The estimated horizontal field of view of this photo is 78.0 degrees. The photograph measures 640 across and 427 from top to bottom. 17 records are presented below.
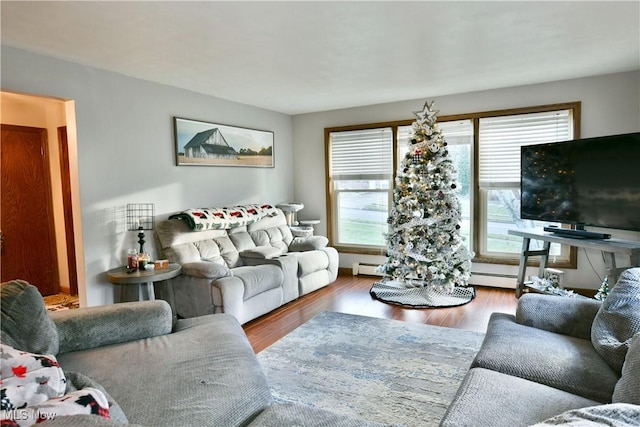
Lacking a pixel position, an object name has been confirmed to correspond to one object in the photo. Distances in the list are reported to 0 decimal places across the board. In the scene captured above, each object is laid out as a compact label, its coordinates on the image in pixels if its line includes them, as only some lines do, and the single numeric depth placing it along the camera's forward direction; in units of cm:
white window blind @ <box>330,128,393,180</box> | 554
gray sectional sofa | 148
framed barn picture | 438
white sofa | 365
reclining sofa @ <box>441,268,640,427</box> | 145
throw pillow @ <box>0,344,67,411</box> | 115
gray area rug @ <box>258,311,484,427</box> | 241
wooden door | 438
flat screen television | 338
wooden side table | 325
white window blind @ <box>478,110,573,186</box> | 452
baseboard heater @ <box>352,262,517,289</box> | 487
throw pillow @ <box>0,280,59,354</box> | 179
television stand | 327
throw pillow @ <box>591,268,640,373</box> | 182
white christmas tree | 443
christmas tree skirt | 438
